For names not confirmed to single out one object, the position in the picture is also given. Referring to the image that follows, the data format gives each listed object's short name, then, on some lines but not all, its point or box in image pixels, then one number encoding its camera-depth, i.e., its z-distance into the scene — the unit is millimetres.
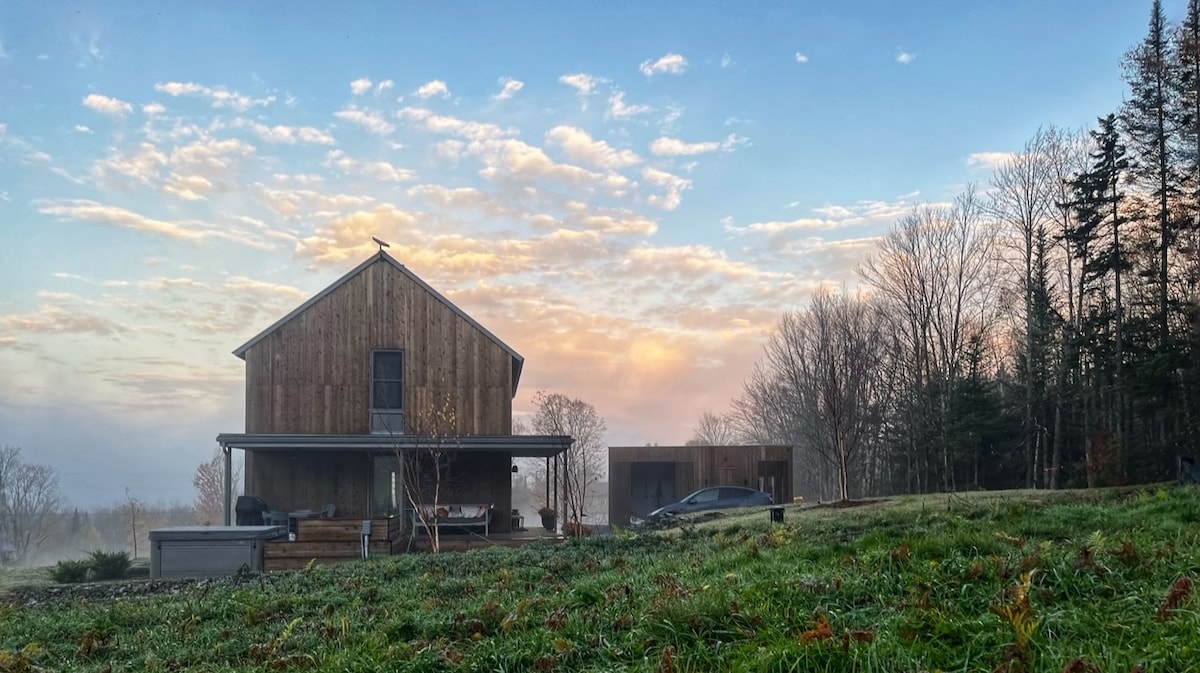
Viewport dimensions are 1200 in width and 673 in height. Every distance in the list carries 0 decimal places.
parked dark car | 25219
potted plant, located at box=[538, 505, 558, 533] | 22812
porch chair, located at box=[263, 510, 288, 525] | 20219
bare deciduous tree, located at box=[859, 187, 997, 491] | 36344
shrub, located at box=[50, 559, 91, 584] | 15406
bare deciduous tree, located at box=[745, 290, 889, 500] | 36531
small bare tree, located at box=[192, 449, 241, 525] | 50750
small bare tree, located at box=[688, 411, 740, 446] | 78875
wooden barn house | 22375
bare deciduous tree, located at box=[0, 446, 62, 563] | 48344
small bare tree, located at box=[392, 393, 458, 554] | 16900
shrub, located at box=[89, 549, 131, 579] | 16016
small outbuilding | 31141
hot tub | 15023
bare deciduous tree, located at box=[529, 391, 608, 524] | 47438
